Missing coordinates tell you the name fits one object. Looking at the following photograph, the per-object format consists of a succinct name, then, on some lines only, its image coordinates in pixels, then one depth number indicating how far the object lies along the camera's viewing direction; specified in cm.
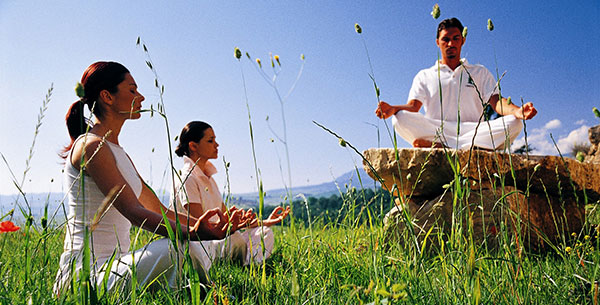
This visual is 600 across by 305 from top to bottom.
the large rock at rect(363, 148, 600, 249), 340
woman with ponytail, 177
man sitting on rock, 407
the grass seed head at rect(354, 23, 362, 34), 143
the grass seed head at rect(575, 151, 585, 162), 148
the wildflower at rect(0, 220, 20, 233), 153
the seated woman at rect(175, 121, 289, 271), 327
